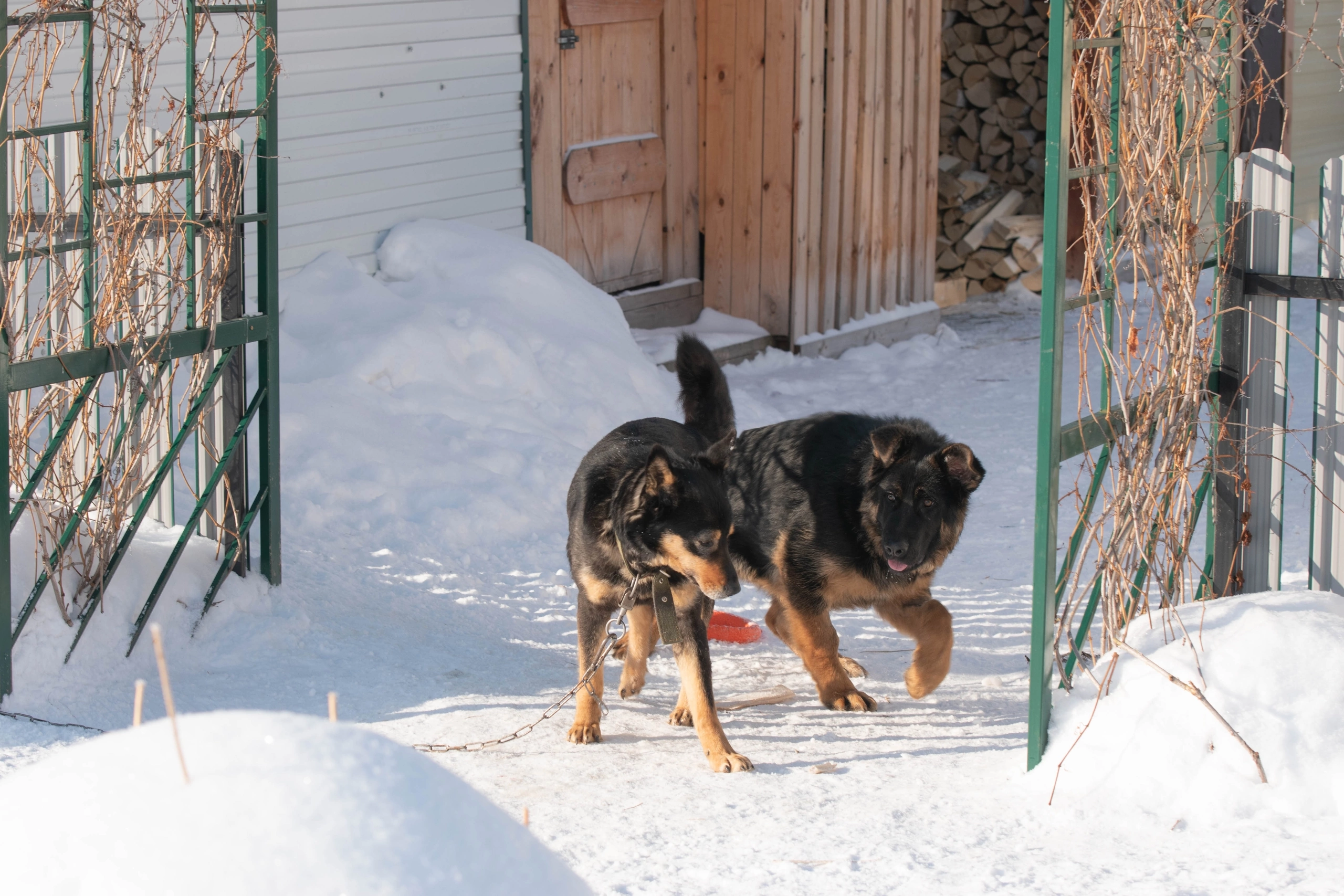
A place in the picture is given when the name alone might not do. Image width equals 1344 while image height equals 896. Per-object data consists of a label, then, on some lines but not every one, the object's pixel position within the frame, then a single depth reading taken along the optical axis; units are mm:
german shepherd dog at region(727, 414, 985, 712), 8523
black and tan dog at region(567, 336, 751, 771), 7805
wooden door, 17672
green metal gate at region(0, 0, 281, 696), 8008
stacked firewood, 25328
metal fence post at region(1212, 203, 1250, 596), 7996
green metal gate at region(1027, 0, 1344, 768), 6707
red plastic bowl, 10484
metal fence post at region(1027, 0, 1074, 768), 6535
